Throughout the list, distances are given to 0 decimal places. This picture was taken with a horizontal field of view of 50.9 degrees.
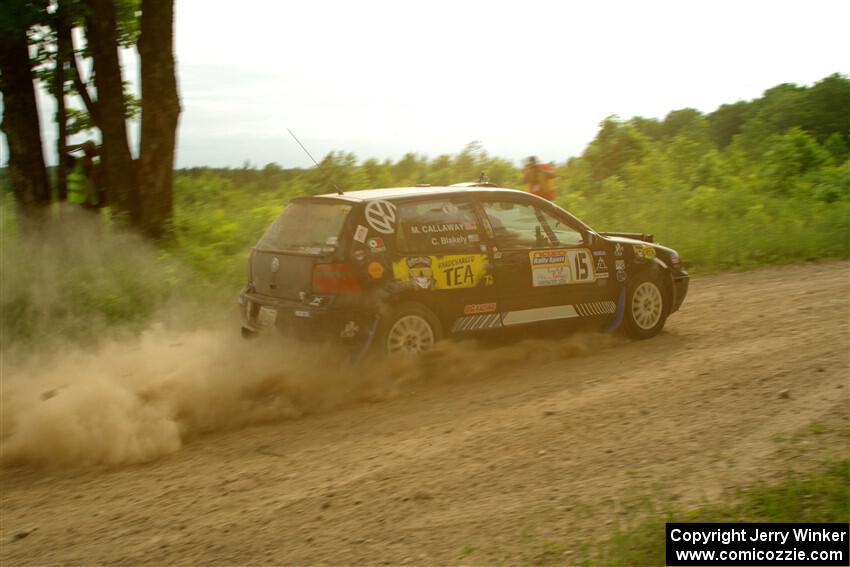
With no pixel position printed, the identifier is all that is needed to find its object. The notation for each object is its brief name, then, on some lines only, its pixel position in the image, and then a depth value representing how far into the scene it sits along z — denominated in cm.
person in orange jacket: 1627
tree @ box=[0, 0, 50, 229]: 1233
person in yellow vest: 1291
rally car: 740
